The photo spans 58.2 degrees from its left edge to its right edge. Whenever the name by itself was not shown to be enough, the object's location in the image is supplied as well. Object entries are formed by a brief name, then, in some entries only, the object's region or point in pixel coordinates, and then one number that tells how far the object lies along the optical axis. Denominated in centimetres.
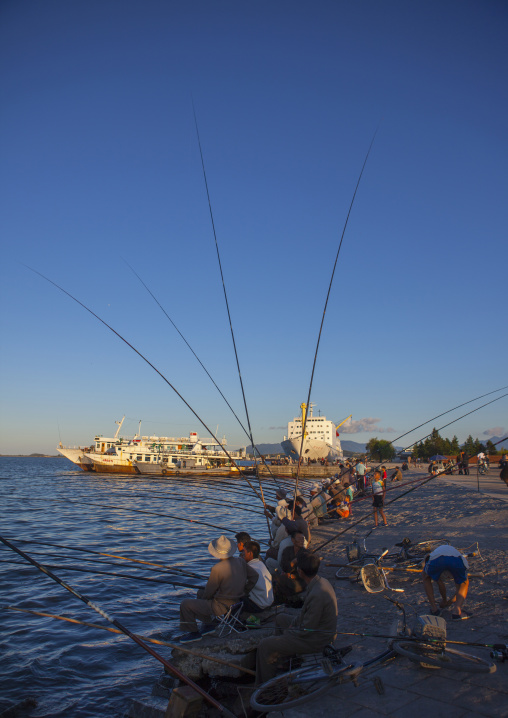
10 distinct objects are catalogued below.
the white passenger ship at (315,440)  7625
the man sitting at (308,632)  430
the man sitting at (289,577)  680
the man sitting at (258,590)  611
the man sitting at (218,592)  565
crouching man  531
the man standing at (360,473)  2079
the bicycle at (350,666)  382
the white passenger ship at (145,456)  5872
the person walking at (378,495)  1217
